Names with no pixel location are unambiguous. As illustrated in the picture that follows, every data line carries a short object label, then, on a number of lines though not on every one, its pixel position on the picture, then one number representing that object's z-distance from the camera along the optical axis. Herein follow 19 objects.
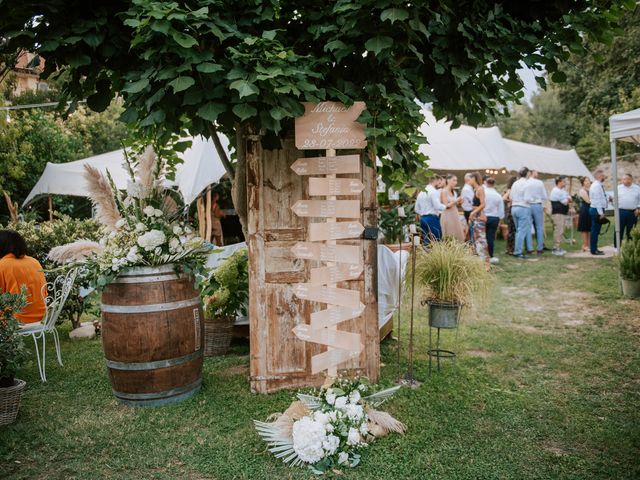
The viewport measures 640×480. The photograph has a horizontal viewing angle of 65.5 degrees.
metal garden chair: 4.46
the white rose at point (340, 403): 3.12
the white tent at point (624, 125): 6.29
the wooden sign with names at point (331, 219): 3.38
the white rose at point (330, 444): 2.94
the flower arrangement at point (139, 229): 3.80
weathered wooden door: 3.99
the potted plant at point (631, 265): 6.96
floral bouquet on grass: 2.95
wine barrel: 3.76
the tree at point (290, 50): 2.90
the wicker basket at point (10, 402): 3.58
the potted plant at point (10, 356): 3.58
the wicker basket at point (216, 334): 5.20
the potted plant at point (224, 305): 5.20
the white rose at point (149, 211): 3.98
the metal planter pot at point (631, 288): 7.04
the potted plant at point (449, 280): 4.17
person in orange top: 4.77
